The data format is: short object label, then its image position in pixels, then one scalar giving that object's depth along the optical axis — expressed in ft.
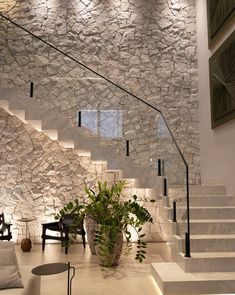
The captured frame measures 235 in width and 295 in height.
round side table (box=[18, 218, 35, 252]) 20.11
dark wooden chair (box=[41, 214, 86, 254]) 19.37
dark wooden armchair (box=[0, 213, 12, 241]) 19.87
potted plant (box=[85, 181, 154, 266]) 15.83
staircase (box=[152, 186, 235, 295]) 12.02
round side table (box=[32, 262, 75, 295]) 7.55
